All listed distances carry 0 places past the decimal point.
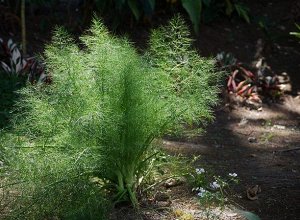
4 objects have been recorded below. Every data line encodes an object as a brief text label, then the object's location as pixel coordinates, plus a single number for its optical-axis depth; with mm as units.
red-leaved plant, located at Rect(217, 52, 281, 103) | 5906
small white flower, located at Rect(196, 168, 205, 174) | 3318
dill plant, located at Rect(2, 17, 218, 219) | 2752
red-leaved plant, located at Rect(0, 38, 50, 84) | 5434
